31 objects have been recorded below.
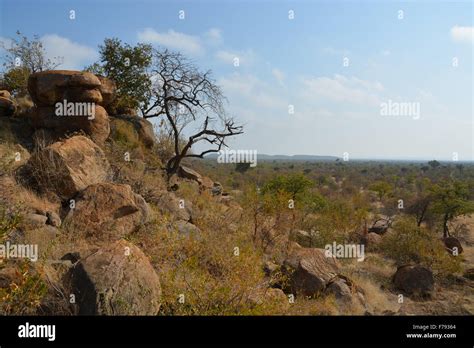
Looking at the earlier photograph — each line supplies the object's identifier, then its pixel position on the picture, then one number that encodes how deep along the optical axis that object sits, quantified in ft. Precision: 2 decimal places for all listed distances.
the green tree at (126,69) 44.52
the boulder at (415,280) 33.91
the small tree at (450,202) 59.88
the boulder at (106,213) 20.31
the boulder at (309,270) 24.13
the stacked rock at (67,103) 34.19
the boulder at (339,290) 24.81
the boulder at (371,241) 49.08
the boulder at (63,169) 23.49
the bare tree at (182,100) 41.27
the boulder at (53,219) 20.54
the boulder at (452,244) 48.24
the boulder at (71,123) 34.14
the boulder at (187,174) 46.44
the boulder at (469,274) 40.87
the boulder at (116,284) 13.52
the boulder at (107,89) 38.92
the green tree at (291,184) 57.50
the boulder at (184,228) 24.08
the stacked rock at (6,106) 37.63
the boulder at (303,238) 41.64
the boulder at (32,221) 18.83
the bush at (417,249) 40.57
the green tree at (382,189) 88.58
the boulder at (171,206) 28.76
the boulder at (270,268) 25.18
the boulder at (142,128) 42.80
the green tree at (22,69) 44.15
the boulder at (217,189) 48.01
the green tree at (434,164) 222.54
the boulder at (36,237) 17.81
